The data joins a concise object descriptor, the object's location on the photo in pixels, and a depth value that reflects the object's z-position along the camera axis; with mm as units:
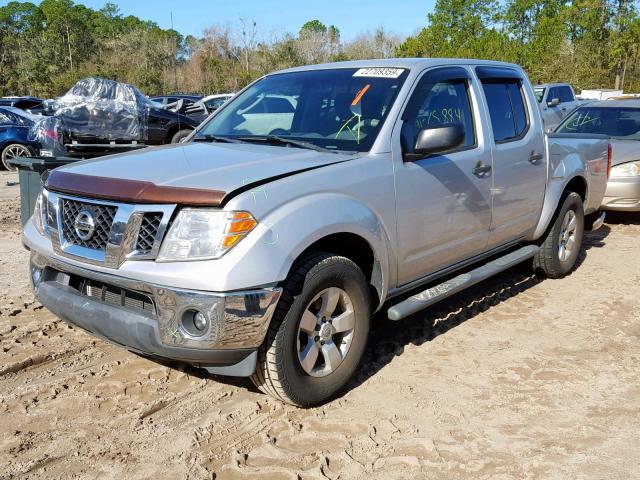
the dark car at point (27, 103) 19373
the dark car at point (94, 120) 12657
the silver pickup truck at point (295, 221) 3041
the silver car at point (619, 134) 8445
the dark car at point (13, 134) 14141
